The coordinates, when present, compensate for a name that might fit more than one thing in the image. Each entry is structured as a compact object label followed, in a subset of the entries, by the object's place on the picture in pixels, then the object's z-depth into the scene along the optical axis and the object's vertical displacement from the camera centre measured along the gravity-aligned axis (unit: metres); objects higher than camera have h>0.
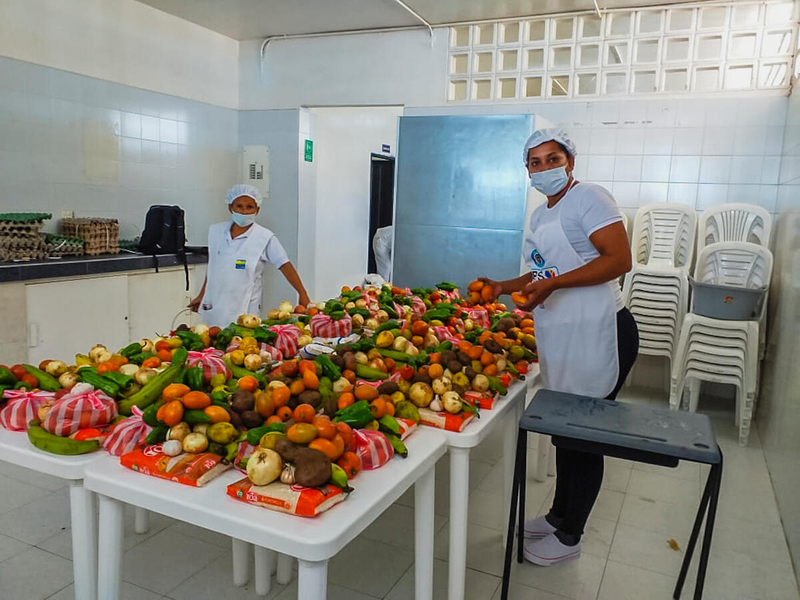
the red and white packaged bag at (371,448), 1.40 -0.54
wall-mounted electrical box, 6.08 +0.34
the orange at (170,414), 1.41 -0.48
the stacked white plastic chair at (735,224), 4.31 -0.02
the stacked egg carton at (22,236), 3.86 -0.27
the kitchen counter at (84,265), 3.69 -0.46
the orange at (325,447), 1.30 -0.50
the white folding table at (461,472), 1.71 -0.73
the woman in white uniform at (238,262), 3.43 -0.33
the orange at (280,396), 1.55 -0.47
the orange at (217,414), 1.44 -0.49
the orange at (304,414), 1.45 -0.48
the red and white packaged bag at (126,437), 1.41 -0.54
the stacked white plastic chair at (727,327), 3.90 -0.67
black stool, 1.67 -0.59
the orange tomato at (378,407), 1.61 -0.51
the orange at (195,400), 1.44 -0.46
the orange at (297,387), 1.65 -0.48
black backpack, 4.74 -0.24
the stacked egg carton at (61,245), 4.20 -0.34
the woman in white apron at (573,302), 2.13 -0.31
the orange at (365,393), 1.65 -0.49
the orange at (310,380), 1.67 -0.47
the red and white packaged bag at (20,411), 1.53 -0.53
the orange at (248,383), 1.65 -0.47
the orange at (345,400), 1.62 -0.50
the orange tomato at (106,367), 1.74 -0.47
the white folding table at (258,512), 1.14 -0.59
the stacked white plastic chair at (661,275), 4.40 -0.39
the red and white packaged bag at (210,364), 1.80 -0.47
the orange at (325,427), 1.35 -0.48
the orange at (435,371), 1.91 -0.49
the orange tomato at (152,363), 1.82 -0.48
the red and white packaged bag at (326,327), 2.50 -0.48
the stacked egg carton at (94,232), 4.42 -0.26
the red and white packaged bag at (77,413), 1.42 -0.50
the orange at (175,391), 1.49 -0.46
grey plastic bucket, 3.89 -0.50
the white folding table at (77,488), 1.37 -0.65
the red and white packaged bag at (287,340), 2.27 -0.49
